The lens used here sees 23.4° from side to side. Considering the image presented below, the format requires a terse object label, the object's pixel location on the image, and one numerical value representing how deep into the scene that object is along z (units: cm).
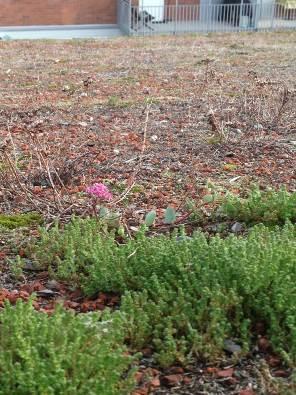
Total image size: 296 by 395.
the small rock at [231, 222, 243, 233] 437
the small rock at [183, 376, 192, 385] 291
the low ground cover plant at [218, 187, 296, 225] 434
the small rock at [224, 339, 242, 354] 307
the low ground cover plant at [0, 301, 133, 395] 252
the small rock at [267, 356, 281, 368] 300
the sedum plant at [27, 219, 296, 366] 304
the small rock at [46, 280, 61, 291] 368
